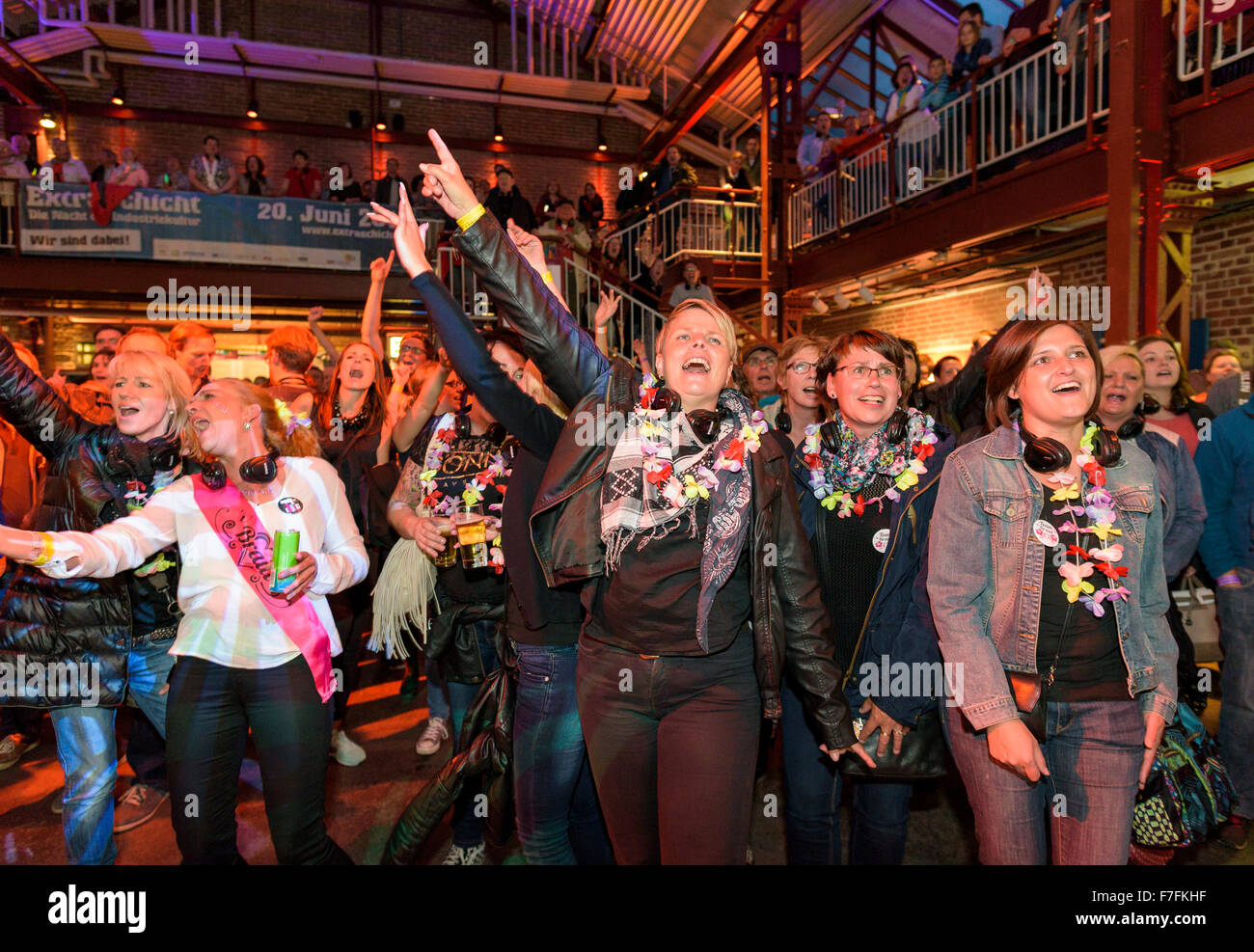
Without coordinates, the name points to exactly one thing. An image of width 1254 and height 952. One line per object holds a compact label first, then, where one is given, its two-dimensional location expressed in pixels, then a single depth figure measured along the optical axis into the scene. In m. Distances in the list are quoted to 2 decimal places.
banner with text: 9.78
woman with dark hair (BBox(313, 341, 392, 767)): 4.03
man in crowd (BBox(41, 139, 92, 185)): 10.24
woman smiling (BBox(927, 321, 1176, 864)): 1.89
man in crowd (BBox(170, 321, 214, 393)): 3.88
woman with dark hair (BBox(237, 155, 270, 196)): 11.21
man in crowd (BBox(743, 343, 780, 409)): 4.75
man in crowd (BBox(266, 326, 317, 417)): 4.13
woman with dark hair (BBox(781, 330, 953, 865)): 2.30
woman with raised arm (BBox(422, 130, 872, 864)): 1.95
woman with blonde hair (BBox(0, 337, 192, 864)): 2.49
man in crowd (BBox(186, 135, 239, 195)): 10.41
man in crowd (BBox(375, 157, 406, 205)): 11.47
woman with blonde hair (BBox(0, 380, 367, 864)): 2.17
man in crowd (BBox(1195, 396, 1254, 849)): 3.23
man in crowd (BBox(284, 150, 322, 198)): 11.50
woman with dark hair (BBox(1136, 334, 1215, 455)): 3.73
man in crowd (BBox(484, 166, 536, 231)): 11.67
